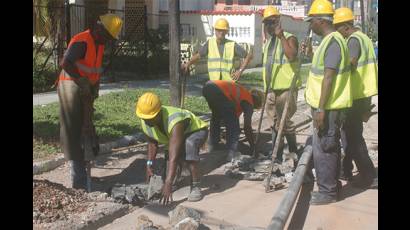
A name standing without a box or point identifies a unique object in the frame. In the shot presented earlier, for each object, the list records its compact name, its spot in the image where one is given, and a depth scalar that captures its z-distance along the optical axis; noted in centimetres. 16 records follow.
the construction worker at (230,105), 729
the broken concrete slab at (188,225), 460
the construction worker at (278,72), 675
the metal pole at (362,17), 2472
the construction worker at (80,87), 564
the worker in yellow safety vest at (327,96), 536
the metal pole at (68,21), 1416
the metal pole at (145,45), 1697
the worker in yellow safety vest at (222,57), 761
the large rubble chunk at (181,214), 490
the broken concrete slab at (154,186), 569
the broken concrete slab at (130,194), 559
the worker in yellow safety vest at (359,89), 607
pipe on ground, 447
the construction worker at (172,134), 529
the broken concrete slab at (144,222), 475
